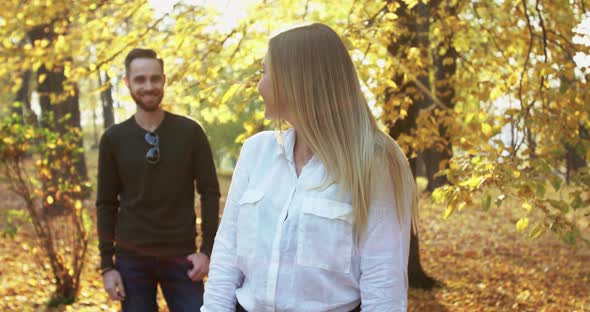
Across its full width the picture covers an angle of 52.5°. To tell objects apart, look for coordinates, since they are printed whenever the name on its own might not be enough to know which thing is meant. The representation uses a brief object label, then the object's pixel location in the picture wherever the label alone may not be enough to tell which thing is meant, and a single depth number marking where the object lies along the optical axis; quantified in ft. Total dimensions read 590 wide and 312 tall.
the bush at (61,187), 20.92
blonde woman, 6.11
